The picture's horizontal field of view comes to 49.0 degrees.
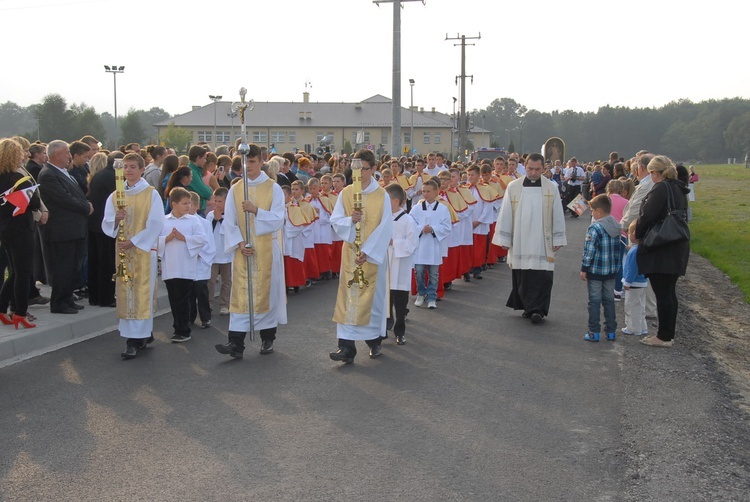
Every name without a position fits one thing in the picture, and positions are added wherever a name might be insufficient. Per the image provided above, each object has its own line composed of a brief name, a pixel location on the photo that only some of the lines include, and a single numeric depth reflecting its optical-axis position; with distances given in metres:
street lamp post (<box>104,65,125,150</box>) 62.75
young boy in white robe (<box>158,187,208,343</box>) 9.28
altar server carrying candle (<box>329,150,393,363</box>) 8.28
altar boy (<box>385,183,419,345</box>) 9.32
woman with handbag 8.82
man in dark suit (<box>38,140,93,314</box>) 9.86
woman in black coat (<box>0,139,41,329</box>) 9.02
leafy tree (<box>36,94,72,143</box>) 87.94
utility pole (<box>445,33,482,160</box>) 52.41
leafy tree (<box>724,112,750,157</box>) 119.19
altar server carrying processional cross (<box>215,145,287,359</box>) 8.50
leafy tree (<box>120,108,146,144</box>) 94.50
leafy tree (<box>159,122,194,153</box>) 98.31
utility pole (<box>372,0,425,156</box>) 24.72
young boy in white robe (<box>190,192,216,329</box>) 9.83
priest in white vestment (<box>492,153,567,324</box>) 10.37
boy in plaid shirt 9.42
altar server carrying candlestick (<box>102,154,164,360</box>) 8.51
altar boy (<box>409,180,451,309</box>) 11.59
